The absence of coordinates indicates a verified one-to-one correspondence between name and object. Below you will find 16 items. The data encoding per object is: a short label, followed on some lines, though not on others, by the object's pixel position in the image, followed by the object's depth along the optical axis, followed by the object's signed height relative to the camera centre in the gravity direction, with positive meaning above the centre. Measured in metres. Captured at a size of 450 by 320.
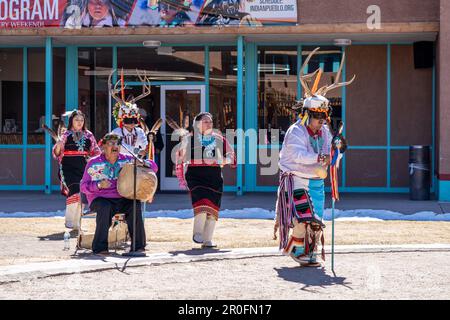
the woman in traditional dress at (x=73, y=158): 13.12 -0.20
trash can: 17.58 -0.55
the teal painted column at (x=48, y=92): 18.50 +1.03
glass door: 19.39 +0.76
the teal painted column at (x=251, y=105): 19.30 +0.80
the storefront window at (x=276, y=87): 19.33 +1.18
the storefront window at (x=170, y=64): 19.50 +1.67
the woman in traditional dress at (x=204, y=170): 11.47 -0.32
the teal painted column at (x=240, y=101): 18.02 +0.82
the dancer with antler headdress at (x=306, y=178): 9.83 -0.36
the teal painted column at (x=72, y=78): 19.92 +1.40
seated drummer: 10.52 -0.56
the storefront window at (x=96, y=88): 19.81 +1.18
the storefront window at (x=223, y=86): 19.36 +1.20
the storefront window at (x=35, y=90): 20.11 +1.16
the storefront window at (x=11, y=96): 20.17 +1.04
